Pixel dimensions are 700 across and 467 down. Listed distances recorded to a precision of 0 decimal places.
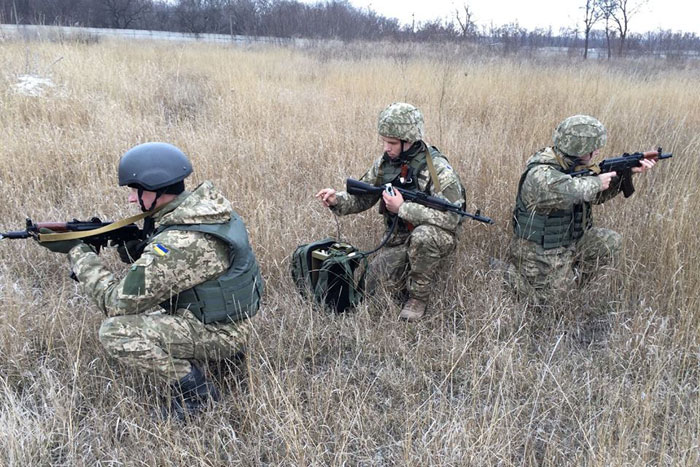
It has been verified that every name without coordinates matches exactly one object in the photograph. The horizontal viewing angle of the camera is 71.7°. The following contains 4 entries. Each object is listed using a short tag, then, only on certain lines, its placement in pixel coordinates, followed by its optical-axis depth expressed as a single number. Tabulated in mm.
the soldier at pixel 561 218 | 3104
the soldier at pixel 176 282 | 2129
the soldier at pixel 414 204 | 3150
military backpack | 3029
